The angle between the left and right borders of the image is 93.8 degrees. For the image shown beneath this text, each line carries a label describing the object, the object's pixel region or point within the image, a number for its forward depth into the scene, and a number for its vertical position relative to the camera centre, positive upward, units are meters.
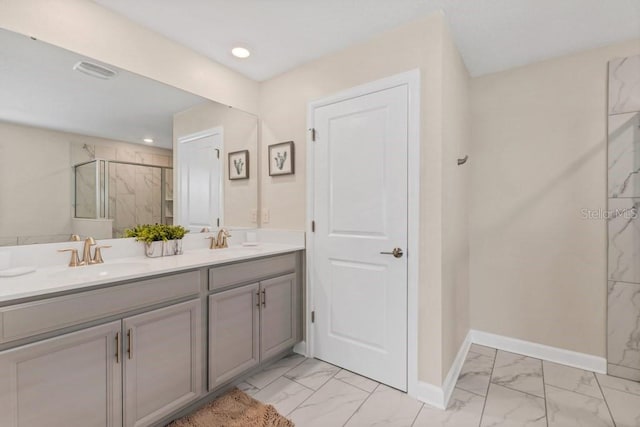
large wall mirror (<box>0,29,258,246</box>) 1.56 +0.40
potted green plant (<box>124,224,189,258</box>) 1.97 -0.18
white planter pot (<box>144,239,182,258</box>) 1.97 -0.25
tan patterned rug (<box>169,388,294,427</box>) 1.64 -1.17
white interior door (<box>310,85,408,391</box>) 1.97 -0.16
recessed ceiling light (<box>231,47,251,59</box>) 2.24 +1.21
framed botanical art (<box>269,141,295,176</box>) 2.51 +0.45
